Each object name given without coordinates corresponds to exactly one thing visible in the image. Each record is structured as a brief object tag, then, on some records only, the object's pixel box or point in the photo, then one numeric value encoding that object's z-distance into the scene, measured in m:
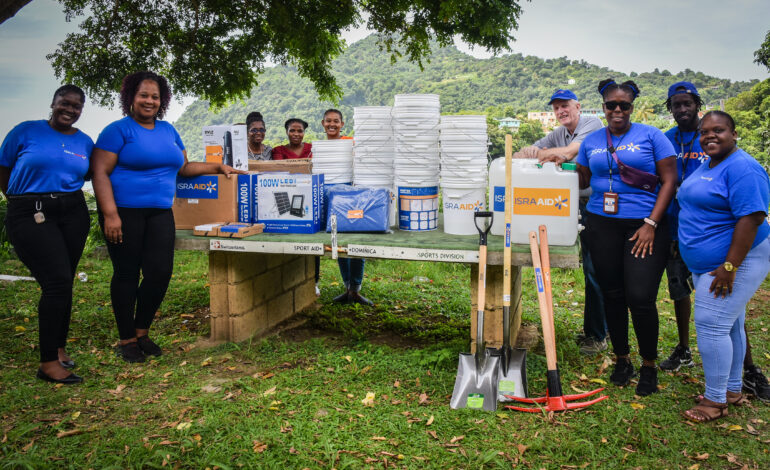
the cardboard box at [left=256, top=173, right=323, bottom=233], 4.23
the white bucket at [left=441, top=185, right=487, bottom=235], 3.95
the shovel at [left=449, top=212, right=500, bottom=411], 3.38
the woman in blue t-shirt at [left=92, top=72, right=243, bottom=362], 3.76
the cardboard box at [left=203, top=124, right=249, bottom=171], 4.60
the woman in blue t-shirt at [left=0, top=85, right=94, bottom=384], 3.54
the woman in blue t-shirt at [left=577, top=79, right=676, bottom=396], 3.40
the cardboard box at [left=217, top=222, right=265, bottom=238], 4.12
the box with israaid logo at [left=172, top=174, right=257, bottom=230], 4.42
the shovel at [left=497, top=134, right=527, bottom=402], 3.44
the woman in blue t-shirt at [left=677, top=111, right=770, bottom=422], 2.94
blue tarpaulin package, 4.14
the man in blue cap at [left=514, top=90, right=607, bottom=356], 4.32
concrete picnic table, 3.65
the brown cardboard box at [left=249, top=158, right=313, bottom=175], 4.96
